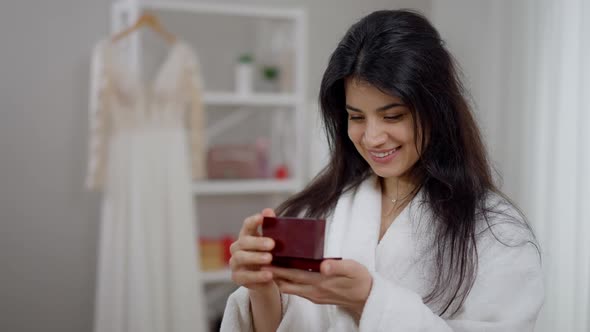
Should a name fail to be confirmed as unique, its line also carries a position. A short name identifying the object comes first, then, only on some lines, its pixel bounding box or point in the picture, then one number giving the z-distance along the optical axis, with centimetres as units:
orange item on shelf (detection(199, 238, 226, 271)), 245
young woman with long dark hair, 93
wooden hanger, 216
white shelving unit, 227
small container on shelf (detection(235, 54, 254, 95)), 242
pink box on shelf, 245
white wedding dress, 211
